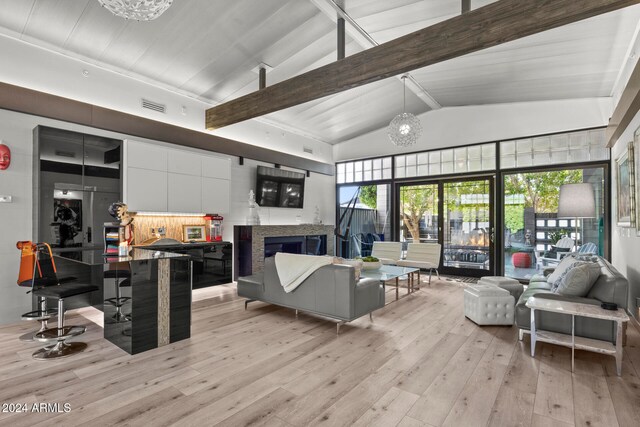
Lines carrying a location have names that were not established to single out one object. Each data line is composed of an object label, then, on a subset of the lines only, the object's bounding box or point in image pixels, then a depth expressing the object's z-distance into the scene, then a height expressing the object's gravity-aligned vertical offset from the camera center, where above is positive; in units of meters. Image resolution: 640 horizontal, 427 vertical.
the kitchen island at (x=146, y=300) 2.98 -0.82
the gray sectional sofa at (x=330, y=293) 3.51 -0.92
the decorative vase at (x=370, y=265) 5.04 -0.78
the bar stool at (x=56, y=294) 2.88 -0.70
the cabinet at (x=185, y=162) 5.25 +0.89
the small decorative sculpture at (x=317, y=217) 8.11 -0.05
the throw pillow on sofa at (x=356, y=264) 3.69 -0.57
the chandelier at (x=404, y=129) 5.37 +1.43
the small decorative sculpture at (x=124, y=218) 3.43 -0.03
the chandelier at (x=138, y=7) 2.06 +1.35
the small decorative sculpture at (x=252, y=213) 6.49 +0.04
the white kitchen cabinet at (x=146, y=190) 4.72 +0.38
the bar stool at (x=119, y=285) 3.05 -0.68
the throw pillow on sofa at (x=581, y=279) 3.10 -0.62
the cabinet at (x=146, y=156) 4.74 +0.90
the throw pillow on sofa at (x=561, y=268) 3.96 -0.68
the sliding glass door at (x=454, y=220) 6.68 -0.12
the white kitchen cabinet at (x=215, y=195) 5.75 +0.36
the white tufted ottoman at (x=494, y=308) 3.77 -1.08
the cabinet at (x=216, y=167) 5.75 +0.87
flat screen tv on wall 6.90 +0.61
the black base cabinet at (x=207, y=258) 5.22 -0.77
